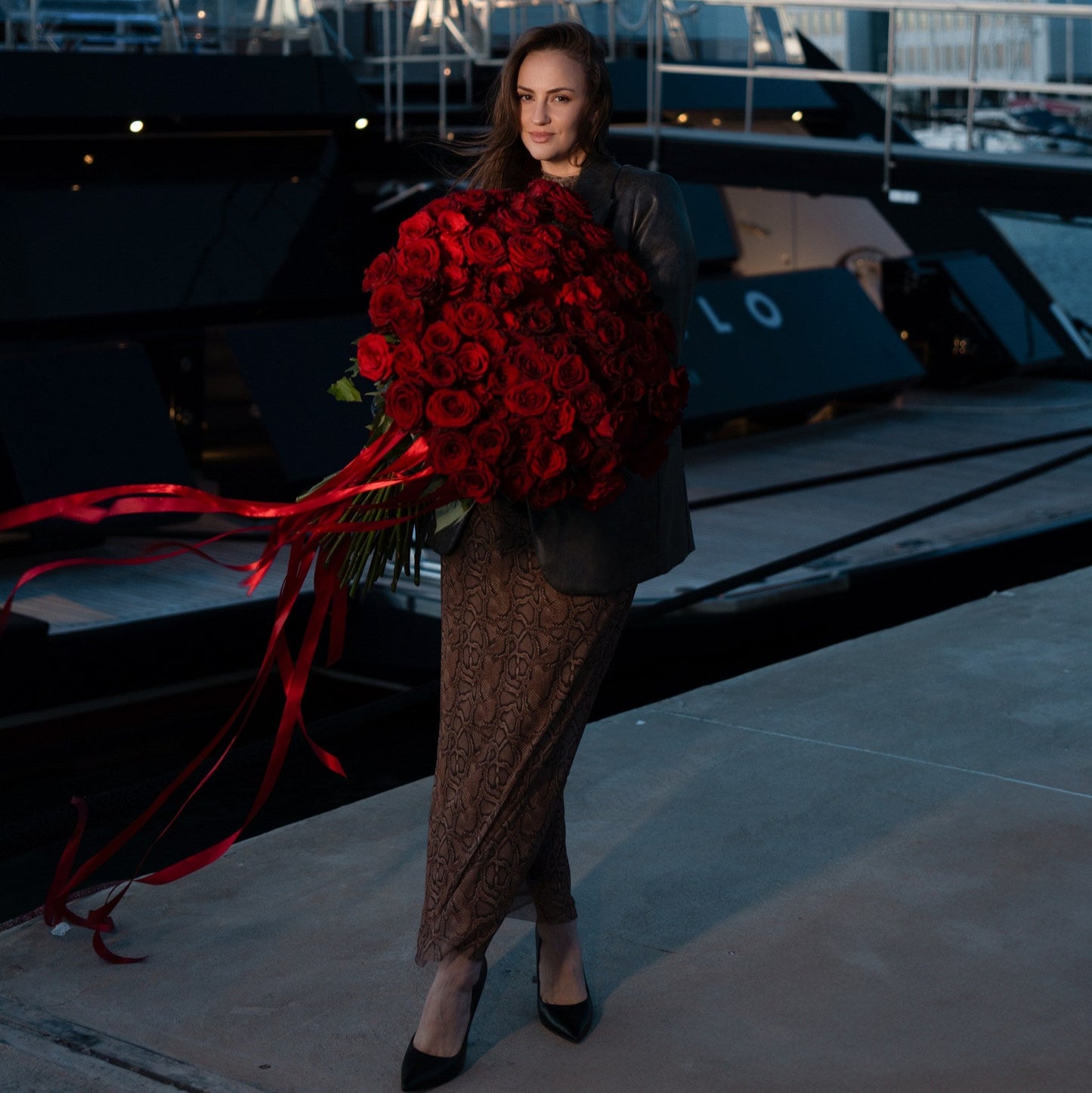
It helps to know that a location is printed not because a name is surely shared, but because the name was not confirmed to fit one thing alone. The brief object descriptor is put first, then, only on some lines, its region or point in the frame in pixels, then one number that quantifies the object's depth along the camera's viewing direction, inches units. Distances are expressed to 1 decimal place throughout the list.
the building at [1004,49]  401.1
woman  90.7
